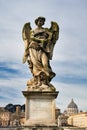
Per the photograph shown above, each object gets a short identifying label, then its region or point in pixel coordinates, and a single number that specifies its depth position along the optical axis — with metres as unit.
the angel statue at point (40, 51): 12.59
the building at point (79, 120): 164.00
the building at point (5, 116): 194.25
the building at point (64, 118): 175.94
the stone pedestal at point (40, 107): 12.27
